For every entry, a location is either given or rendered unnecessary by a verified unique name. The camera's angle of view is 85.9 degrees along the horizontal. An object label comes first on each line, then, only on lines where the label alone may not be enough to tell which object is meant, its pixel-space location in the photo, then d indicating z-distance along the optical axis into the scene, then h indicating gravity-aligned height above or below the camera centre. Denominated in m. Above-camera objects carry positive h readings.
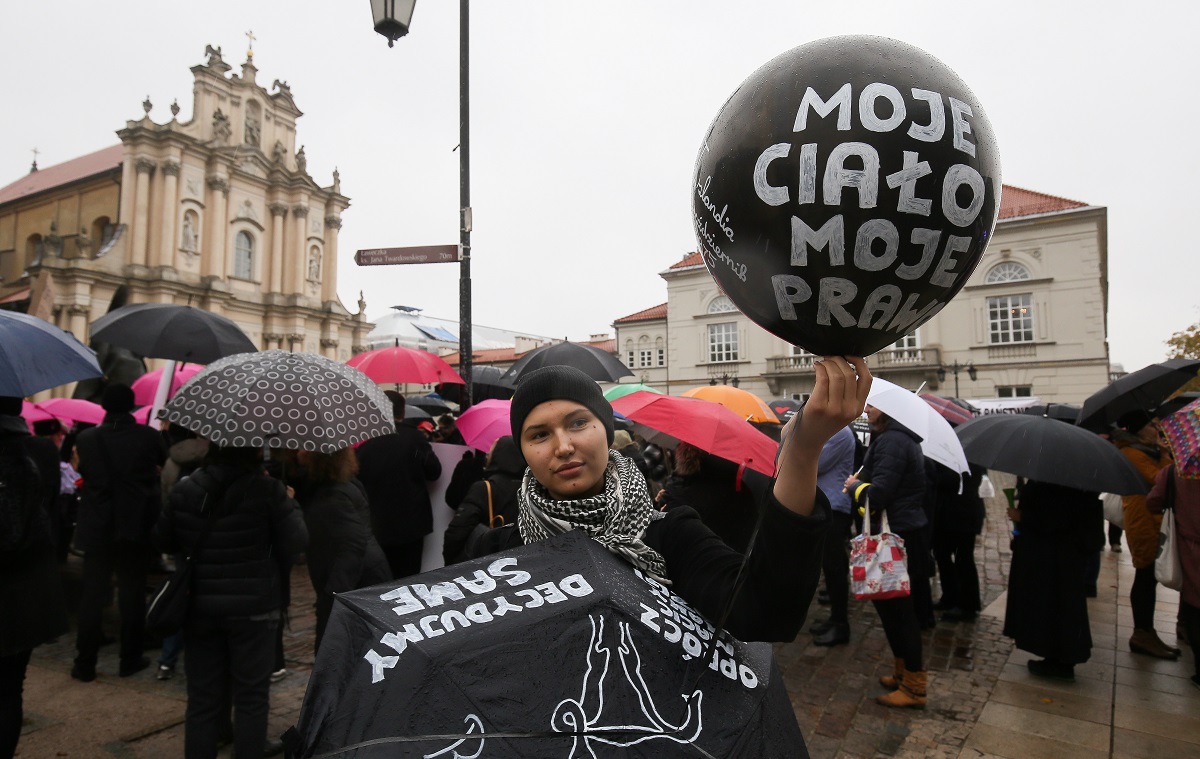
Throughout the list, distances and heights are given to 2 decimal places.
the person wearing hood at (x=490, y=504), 3.76 -0.64
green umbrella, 7.71 +0.09
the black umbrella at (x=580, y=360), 6.81 +0.42
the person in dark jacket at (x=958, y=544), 6.37 -1.46
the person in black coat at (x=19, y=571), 3.15 -0.89
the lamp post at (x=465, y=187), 6.15 +2.04
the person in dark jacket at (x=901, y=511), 4.32 -0.86
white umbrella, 4.50 -0.16
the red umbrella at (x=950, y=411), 9.38 -0.17
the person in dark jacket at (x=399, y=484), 5.21 -0.70
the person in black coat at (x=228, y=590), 3.17 -0.97
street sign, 6.01 +1.32
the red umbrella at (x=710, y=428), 3.81 -0.18
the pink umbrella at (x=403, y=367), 7.08 +0.34
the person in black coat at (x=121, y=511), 4.87 -0.89
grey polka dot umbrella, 3.16 -0.04
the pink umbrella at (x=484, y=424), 5.39 -0.23
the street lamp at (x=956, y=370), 28.27 +1.34
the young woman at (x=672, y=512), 1.24 -0.26
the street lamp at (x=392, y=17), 5.38 +3.20
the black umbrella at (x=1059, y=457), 4.37 -0.40
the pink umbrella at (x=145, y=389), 8.88 +0.10
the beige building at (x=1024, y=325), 27.08 +3.32
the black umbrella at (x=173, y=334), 5.53 +0.56
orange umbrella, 5.05 -0.01
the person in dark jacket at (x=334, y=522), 4.11 -0.80
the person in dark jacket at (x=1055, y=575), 4.78 -1.31
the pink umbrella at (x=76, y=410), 8.00 -0.19
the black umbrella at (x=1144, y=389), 5.83 +0.10
